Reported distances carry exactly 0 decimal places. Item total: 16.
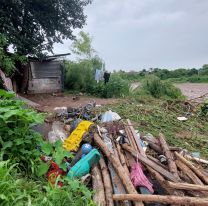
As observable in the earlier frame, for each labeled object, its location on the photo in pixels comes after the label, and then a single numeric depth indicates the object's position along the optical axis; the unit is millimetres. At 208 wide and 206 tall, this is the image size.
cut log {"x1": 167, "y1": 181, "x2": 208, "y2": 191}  2573
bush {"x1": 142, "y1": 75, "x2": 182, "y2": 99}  10102
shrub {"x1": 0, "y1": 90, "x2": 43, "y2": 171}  2631
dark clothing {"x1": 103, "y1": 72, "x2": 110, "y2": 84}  9969
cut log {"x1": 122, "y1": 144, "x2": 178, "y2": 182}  2803
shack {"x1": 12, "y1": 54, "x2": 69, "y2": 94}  9495
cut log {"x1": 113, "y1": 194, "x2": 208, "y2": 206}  2372
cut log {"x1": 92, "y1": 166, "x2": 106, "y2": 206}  2512
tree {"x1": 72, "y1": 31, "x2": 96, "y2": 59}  13238
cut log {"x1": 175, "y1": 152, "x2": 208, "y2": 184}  2902
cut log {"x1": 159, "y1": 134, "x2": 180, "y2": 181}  2954
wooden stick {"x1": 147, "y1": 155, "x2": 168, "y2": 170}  3112
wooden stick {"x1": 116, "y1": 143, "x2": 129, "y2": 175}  2979
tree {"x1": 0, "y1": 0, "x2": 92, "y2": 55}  8446
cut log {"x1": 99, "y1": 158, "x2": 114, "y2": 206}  2512
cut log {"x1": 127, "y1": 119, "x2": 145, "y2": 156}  3340
